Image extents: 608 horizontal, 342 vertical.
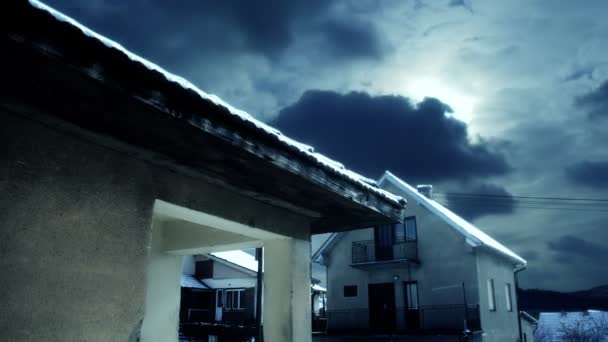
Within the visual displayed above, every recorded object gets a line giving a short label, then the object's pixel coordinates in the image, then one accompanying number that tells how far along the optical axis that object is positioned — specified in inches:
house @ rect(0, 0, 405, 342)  100.3
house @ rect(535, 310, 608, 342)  1008.9
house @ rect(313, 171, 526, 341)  826.2
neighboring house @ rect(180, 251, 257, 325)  1245.1
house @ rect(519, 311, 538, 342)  1026.3
